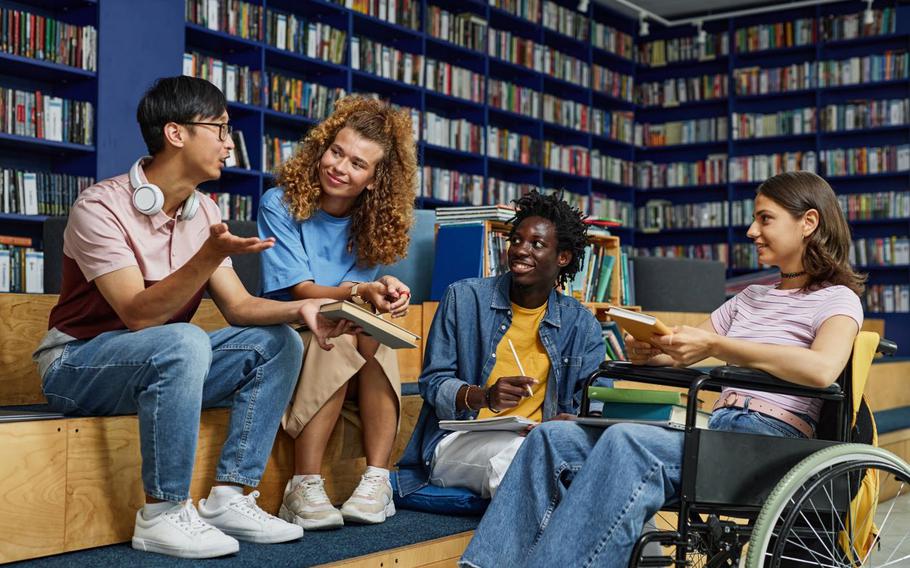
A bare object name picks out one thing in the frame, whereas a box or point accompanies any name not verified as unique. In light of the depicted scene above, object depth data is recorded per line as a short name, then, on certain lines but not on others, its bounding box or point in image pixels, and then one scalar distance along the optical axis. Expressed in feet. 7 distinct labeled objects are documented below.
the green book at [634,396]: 6.40
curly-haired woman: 6.98
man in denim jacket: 7.50
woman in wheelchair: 5.29
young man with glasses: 5.74
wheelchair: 5.24
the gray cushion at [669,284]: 16.49
